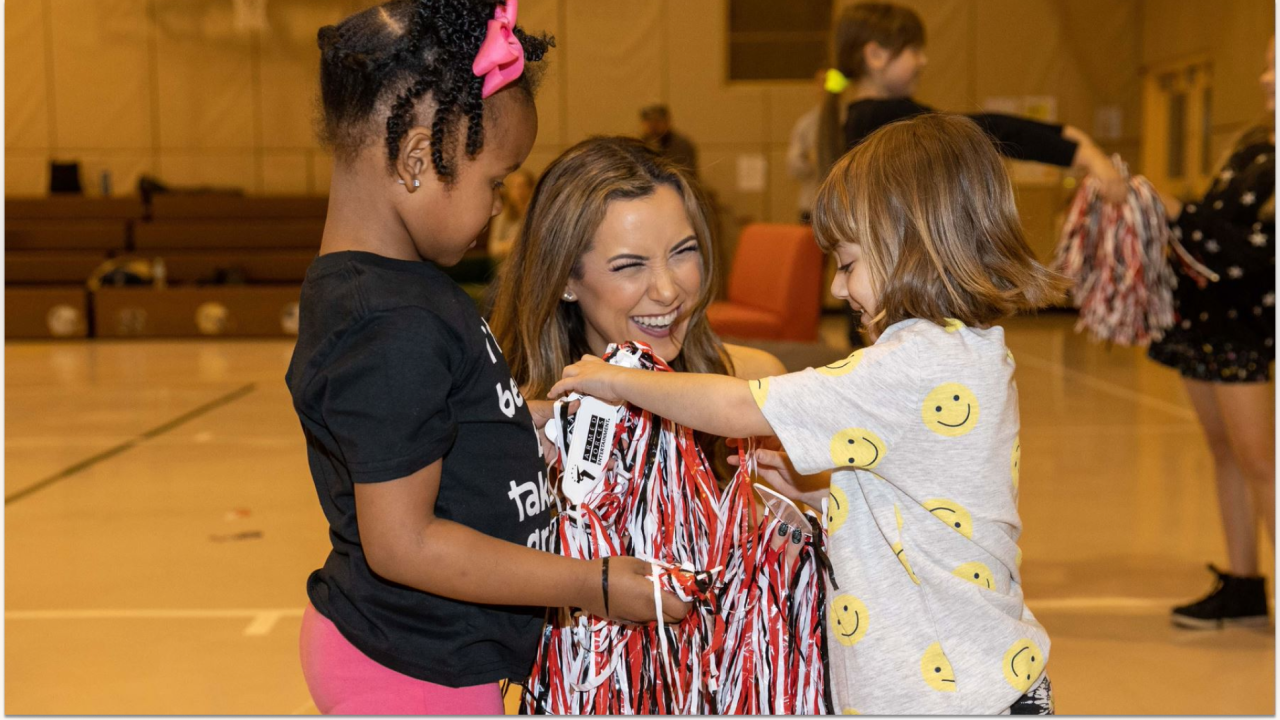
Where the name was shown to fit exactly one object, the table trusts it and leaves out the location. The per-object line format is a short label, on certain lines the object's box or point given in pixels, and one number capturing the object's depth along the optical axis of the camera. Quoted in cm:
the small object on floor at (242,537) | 418
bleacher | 1048
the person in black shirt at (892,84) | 289
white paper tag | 143
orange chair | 527
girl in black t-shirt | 112
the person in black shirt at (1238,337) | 309
